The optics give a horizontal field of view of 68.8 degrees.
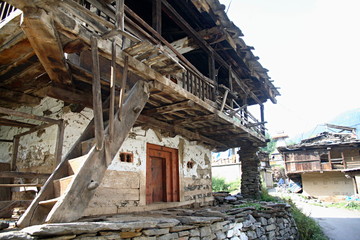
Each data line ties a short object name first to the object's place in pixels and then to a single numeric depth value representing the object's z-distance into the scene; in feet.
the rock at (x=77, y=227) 8.95
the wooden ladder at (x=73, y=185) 10.15
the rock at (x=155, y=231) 12.87
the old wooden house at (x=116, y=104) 10.87
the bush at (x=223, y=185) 74.90
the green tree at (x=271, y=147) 145.87
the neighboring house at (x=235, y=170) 86.21
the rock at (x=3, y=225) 9.68
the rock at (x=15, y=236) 8.20
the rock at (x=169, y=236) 13.61
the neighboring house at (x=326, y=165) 73.26
